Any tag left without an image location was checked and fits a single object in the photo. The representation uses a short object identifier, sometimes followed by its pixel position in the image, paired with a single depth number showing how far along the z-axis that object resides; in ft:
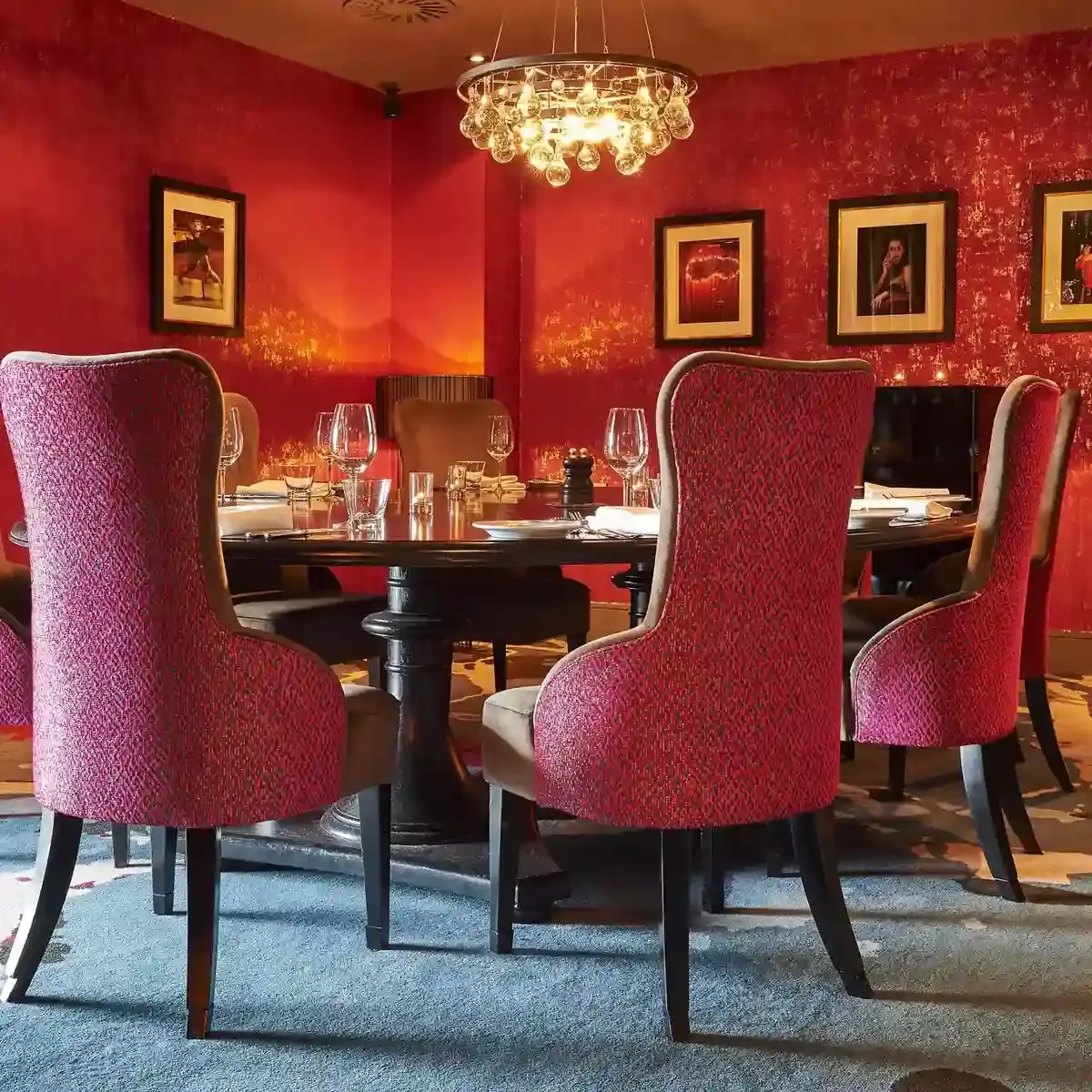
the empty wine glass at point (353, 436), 8.96
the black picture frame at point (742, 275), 20.85
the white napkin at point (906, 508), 8.59
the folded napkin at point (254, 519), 7.86
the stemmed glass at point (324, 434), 9.51
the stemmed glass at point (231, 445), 9.43
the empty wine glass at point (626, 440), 9.42
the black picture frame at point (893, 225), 19.69
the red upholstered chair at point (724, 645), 6.17
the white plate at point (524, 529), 7.52
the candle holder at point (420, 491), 9.73
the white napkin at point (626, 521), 7.72
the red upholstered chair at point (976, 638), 8.20
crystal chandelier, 13.15
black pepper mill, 10.54
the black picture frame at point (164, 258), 18.31
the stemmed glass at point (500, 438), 11.57
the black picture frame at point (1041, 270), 19.08
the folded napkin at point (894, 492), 10.77
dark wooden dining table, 8.28
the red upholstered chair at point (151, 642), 6.07
